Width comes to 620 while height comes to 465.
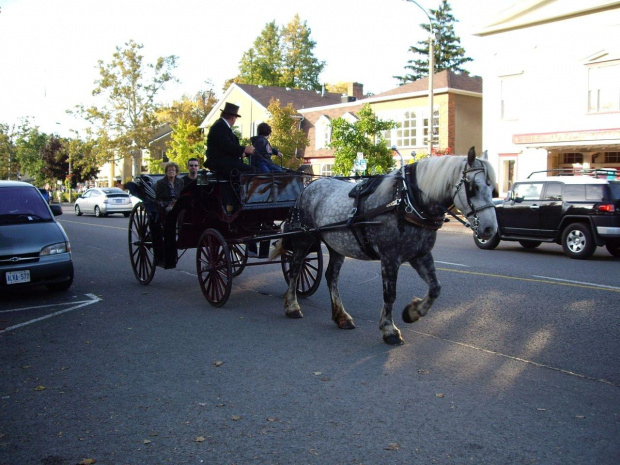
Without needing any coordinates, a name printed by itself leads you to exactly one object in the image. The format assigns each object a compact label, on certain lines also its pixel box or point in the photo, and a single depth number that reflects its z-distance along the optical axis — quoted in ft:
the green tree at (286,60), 246.27
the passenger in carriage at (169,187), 33.50
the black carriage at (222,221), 28.22
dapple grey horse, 20.02
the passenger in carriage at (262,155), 29.45
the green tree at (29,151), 276.41
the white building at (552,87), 88.79
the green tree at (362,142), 104.22
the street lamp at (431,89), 89.61
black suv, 46.16
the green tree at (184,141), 165.58
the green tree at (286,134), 138.41
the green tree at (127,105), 194.80
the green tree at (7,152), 279.08
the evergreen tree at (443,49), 230.07
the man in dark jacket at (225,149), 28.25
